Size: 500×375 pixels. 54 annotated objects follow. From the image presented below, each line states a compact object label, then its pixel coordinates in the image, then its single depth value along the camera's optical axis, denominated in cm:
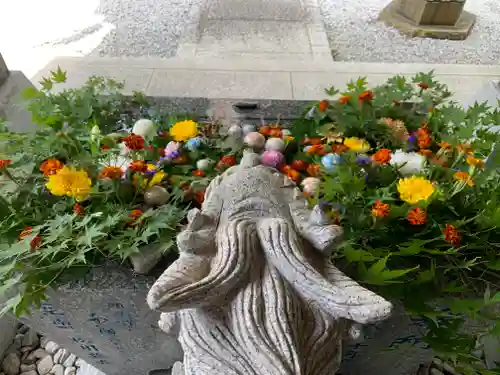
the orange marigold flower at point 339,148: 122
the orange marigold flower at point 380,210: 94
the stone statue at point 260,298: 60
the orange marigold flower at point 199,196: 109
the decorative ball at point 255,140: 129
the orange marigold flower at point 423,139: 120
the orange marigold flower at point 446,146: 118
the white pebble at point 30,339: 159
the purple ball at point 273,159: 122
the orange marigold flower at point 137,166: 102
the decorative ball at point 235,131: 131
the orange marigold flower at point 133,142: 103
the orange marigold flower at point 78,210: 100
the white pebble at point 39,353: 156
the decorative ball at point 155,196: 107
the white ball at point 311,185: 110
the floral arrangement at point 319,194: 96
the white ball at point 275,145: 128
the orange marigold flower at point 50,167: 101
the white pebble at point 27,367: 153
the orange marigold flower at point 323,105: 138
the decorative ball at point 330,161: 113
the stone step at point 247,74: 250
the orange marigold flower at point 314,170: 118
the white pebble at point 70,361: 154
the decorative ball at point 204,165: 120
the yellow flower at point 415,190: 99
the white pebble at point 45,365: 153
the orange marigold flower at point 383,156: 106
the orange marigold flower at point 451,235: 95
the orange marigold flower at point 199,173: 119
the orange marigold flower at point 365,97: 133
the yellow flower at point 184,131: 128
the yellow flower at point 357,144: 125
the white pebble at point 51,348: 158
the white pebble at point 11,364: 152
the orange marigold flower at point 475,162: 102
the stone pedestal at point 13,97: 173
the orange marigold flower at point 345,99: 137
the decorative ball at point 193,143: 126
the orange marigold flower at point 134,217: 100
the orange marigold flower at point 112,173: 100
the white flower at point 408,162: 117
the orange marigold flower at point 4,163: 101
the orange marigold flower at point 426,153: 118
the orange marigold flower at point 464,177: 102
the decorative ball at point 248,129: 138
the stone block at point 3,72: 184
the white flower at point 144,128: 130
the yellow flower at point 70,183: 98
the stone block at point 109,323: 100
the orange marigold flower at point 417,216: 95
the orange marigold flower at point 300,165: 123
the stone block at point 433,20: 357
